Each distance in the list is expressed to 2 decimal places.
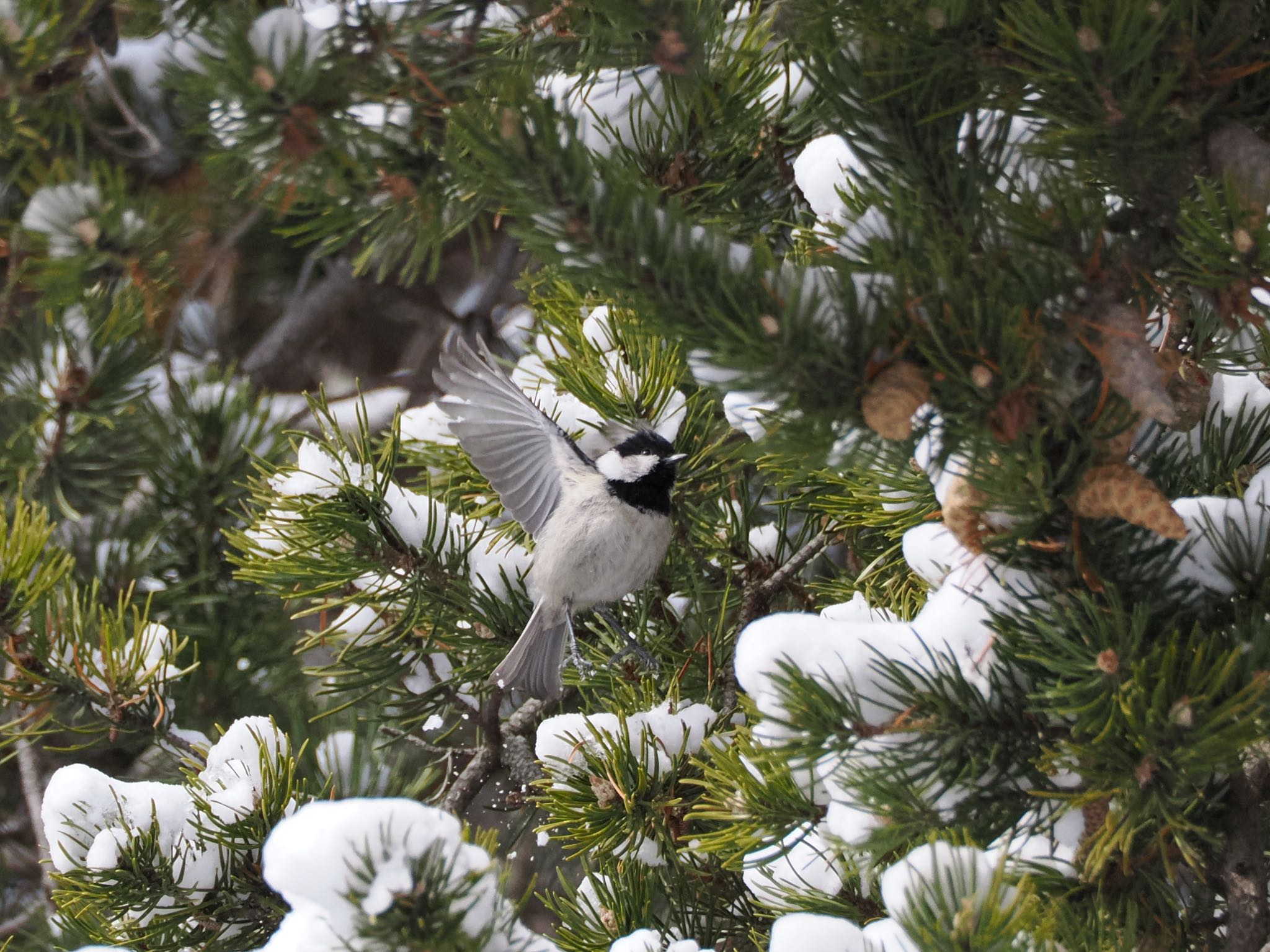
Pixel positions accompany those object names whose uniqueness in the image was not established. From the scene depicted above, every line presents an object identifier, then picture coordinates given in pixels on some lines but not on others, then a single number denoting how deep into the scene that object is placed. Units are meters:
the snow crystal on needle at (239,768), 5.65
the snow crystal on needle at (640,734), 5.68
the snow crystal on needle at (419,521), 5.73
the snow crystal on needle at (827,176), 5.65
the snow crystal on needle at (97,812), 5.65
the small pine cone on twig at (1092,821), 5.57
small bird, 5.78
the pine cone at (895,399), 5.17
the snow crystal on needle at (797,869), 5.63
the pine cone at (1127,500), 5.26
